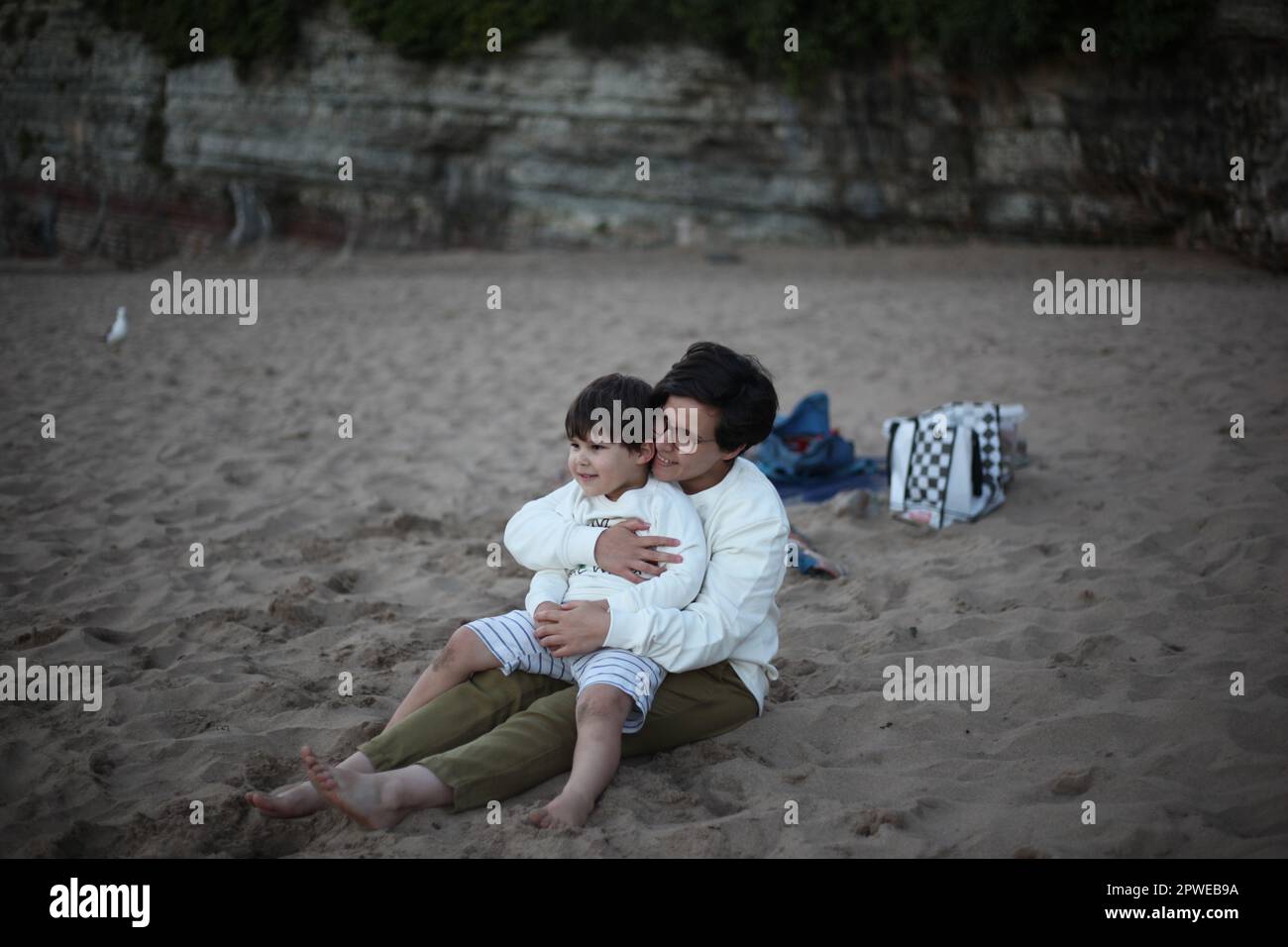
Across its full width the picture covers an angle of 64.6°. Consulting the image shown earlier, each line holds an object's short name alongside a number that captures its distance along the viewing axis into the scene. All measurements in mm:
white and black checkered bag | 4488
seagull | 9047
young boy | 2541
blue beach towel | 5195
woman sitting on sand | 2519
